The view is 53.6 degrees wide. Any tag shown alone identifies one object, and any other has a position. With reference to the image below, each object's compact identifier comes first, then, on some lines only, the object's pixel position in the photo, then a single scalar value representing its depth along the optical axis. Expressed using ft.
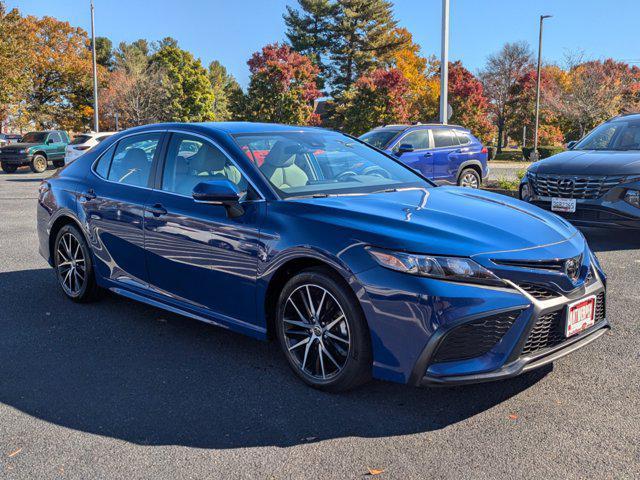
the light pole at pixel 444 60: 53.47
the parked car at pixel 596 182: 25.21
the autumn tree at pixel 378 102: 121.80
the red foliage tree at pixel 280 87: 142.20
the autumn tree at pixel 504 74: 152.15
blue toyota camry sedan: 10.23
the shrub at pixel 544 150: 118.52
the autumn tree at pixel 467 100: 130.62
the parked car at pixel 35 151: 85.46
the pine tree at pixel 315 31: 181.37
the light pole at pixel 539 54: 114.83
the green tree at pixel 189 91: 181.27
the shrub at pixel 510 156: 125.84
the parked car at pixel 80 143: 71.51
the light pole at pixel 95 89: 106.22
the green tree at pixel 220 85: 243.60
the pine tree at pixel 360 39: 179.22
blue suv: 43.75
